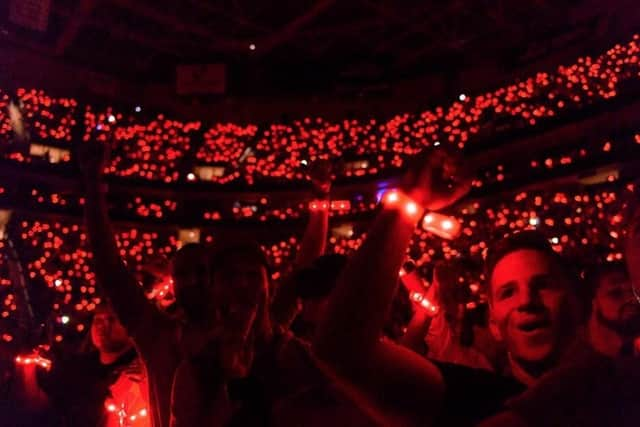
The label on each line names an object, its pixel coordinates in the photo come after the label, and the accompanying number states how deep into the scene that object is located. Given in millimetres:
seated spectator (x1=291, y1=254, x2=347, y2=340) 2010
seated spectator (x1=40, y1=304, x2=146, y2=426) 3477
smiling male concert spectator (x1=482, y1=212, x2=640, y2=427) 1099
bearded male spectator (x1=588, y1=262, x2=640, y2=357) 2586
